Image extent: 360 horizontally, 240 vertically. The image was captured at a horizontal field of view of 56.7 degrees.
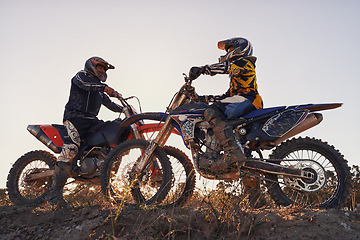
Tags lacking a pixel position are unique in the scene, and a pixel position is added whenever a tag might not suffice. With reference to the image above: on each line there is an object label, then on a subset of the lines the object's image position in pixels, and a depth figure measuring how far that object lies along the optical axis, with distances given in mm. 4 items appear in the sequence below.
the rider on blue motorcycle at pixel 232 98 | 4637
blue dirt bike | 4426
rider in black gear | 6145
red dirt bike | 5176
